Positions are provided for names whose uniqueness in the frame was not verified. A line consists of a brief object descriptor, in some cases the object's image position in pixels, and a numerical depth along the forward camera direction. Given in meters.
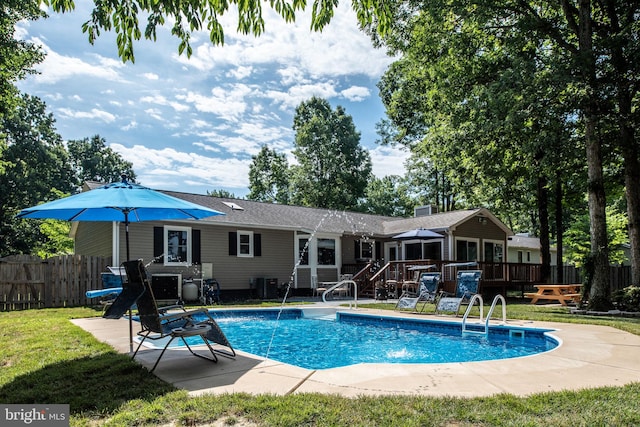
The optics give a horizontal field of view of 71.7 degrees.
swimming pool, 6.84
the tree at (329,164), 36.56
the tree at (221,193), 57.36
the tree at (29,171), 32.22
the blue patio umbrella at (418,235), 16.94
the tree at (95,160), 43.69
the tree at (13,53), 15.52
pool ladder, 8.29
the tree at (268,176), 41.44
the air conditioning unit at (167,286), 13.91
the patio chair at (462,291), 9.89
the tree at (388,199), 38.26
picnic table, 14.41
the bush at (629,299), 11.52
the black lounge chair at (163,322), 4.86
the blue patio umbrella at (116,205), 5.31
